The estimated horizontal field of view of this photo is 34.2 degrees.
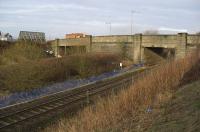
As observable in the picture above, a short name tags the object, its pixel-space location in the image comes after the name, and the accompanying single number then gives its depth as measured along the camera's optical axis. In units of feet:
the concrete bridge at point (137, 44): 148.46
